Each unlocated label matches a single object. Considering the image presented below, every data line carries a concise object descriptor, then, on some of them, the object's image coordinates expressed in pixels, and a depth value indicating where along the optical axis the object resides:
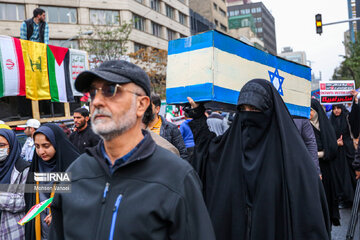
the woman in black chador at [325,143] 5.84
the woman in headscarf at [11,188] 3.55
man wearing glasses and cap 1.68
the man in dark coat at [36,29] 8.24
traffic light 15.19
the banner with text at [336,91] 7.29
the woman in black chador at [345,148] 7.07
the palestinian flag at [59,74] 8.36
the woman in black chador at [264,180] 2.80
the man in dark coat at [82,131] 6.60
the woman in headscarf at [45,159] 3.42
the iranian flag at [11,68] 7.18
